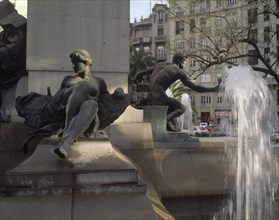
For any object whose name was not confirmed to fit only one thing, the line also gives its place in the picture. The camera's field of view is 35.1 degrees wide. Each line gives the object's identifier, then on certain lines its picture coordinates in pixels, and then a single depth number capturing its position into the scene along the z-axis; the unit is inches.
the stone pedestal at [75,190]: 171.8
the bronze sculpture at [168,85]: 324.5
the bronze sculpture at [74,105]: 209.6
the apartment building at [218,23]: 719.7
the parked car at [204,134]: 941.6
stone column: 288.2
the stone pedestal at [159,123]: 299.9
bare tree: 689.6
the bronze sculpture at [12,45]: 290.7
